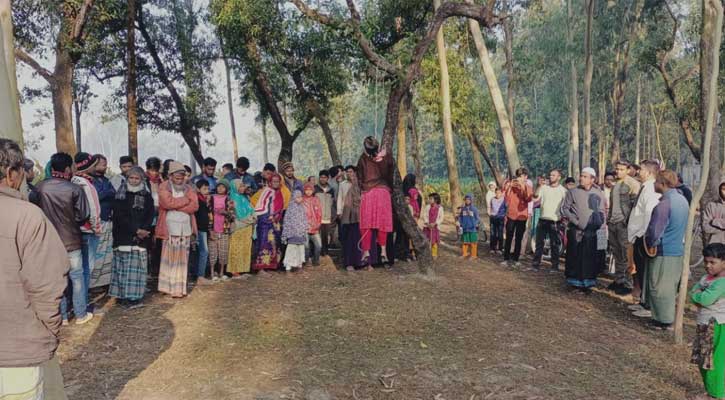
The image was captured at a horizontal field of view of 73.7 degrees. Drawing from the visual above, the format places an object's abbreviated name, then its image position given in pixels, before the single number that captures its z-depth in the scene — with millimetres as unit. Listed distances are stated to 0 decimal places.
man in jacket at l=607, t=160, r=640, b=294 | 6930
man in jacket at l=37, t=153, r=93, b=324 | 4840
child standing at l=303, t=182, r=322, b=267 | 8258
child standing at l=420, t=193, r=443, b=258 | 8977
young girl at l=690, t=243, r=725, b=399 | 3705
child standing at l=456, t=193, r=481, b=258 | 9391
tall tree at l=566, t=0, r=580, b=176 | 18797
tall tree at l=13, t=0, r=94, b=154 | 9289
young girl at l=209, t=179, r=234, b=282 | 7125
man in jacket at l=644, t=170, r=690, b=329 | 5363
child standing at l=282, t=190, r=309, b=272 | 7953
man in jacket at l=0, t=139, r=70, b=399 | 2234
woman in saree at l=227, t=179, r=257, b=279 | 7438
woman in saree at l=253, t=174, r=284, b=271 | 7805
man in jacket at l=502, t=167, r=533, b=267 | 8727
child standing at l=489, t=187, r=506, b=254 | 9741
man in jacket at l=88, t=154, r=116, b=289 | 5902
